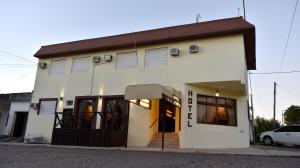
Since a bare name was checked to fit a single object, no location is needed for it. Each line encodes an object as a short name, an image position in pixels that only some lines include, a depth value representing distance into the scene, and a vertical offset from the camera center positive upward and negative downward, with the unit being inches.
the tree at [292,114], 2052.2 +193.9
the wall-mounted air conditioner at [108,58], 639.8 +178.7
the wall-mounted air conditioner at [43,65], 732.7 +177.8
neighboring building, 823.1 +42.9
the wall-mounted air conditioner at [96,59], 655.1 +179.0
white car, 618.8 +5.4
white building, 527.8 +99.2
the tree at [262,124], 1065.8 +54.5
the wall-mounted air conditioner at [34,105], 709.3 +63.0
